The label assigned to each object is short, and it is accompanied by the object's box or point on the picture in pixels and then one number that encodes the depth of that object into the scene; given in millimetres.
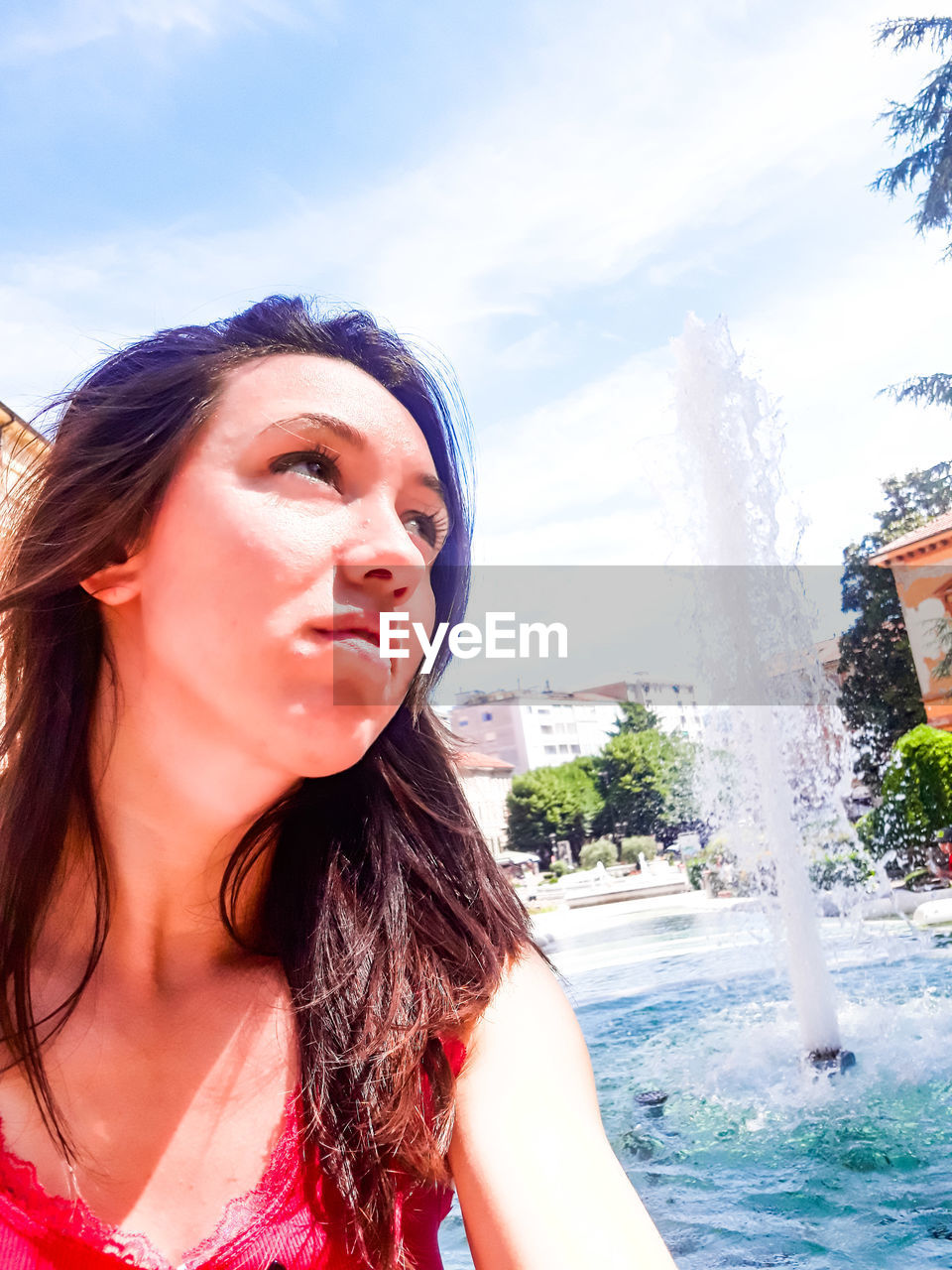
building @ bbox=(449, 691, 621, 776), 65137
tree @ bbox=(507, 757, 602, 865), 46406
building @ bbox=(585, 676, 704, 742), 54000
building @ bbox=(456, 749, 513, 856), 48822
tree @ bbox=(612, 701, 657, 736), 48312
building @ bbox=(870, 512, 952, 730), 21359
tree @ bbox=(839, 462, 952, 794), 22672
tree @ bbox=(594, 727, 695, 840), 44281
